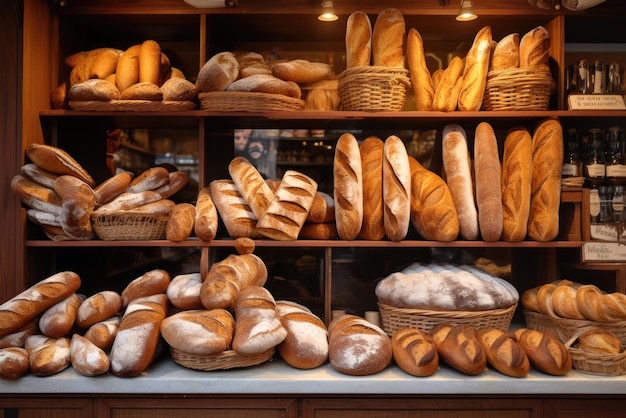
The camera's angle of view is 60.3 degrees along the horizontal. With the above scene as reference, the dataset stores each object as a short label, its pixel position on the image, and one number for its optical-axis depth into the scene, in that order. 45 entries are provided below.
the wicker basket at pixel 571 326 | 2.13
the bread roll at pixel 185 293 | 2.14
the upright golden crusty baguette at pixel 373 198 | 2.37
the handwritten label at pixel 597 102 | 2.39
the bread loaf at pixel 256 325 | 1.90
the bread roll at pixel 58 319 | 2.05
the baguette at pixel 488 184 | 2.32
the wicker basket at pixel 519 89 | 2.35
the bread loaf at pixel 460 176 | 2.35
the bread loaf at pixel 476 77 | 2.38
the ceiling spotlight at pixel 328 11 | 2.25
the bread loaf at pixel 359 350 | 1.95
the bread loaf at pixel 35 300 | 2.02
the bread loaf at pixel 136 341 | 1.90
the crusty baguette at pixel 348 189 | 2.31
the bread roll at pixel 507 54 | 2.42
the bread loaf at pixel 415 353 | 1.94
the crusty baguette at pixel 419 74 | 2.47
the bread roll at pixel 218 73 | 2.33
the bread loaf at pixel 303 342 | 1.99
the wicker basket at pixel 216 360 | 1.94
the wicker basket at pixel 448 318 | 2.23
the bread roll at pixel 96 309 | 2.11
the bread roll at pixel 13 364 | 1.89
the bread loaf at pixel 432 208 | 2.32
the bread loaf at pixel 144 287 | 2.26
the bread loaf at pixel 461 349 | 1.94
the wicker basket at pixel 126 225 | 2.29
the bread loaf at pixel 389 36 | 2.41
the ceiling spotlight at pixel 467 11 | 2.23
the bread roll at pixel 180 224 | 2.30
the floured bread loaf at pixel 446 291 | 2.23
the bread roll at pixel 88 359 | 1.90
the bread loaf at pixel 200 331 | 1.89
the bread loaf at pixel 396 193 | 2.30
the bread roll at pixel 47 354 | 1.93
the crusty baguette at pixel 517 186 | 2.33
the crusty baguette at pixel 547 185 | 2.35
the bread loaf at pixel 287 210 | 2.29
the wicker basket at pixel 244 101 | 2.34
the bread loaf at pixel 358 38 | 2.41
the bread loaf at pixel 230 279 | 2.06
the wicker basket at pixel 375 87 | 2.35
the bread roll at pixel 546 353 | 1.95
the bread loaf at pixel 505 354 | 1.93
